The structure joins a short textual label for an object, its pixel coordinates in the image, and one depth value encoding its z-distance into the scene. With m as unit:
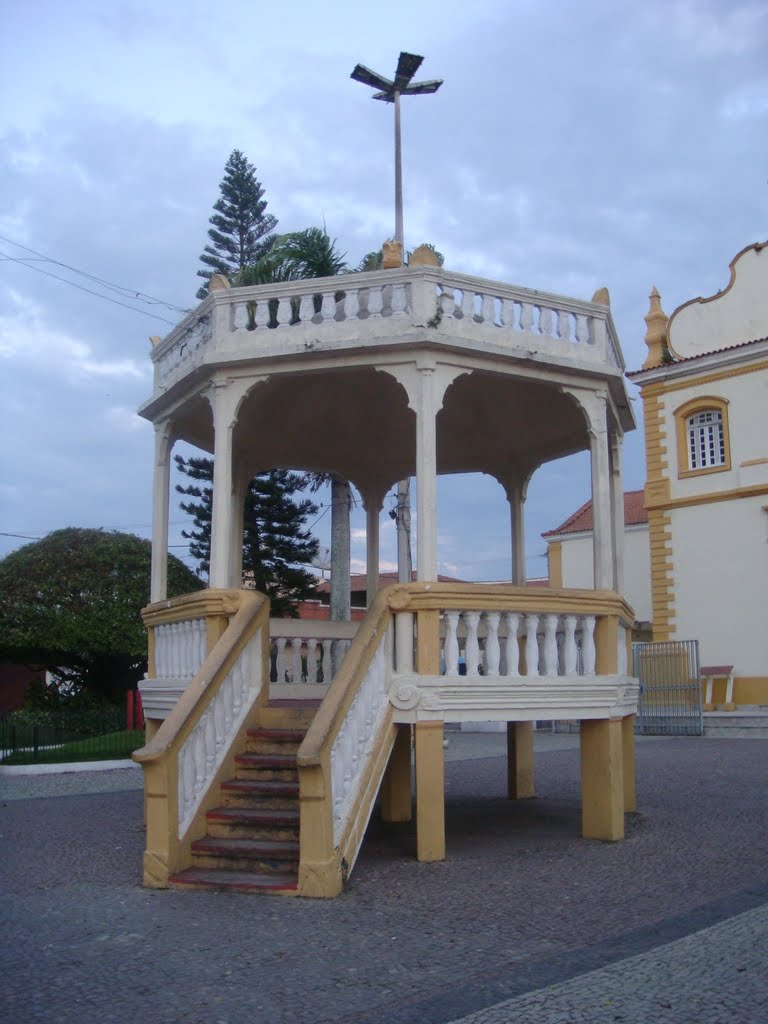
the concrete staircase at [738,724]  23.44
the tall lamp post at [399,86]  17.83
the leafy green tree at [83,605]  24.14
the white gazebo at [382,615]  7.25
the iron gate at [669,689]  24.49
